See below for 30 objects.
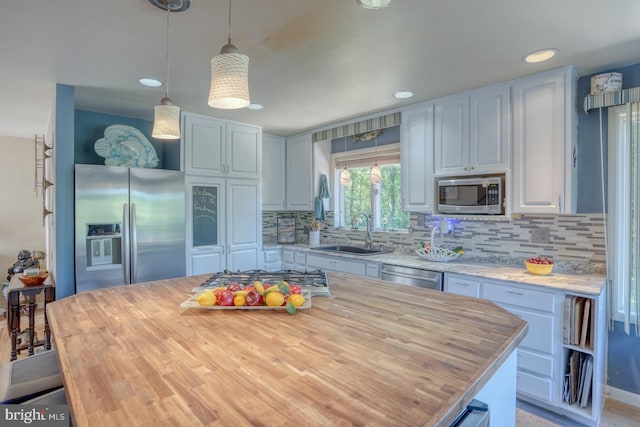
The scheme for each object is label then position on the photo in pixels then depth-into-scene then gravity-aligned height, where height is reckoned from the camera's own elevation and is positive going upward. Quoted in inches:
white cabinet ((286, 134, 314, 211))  174.9 +21.7
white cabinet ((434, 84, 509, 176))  106.3 +27.2
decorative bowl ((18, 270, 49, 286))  112.3 -22.0
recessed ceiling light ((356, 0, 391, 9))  60.4 +38.2
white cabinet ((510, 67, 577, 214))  93.7 +20.1
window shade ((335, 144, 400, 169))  150.6 +26.7
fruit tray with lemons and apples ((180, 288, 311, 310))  58.4 -16.2
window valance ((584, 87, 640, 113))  86.7 +30.4
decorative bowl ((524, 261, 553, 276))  95.2 -15.9
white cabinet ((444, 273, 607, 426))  83.1 -34.8
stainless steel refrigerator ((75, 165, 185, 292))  111.3 -3.9
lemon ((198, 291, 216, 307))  57.7 -14.8
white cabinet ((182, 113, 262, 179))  140.7 +29.8
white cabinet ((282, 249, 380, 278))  128.9 -21.6
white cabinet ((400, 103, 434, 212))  125.3 +21.4
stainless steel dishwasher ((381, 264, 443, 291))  108.0 -21.3
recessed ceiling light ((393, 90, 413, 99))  115.0 +41.7
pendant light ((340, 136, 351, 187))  161.2 +17.0
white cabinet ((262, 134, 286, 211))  179.3 +22.5
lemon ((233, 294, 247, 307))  58.8 -15.2
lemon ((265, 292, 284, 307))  58.2 -14.9
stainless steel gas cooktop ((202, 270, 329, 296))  70.3 -14.6
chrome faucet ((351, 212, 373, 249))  155.4 -9.5
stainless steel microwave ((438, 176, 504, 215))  106.9 +5.8
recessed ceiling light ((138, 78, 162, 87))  104.1 +41.5
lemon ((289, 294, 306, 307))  57.5 -14.8
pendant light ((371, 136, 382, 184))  148.5 +17.0
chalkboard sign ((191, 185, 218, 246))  142.7 -0.5
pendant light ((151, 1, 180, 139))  74.6 +20.9
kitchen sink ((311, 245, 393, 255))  147.3 -16.8
